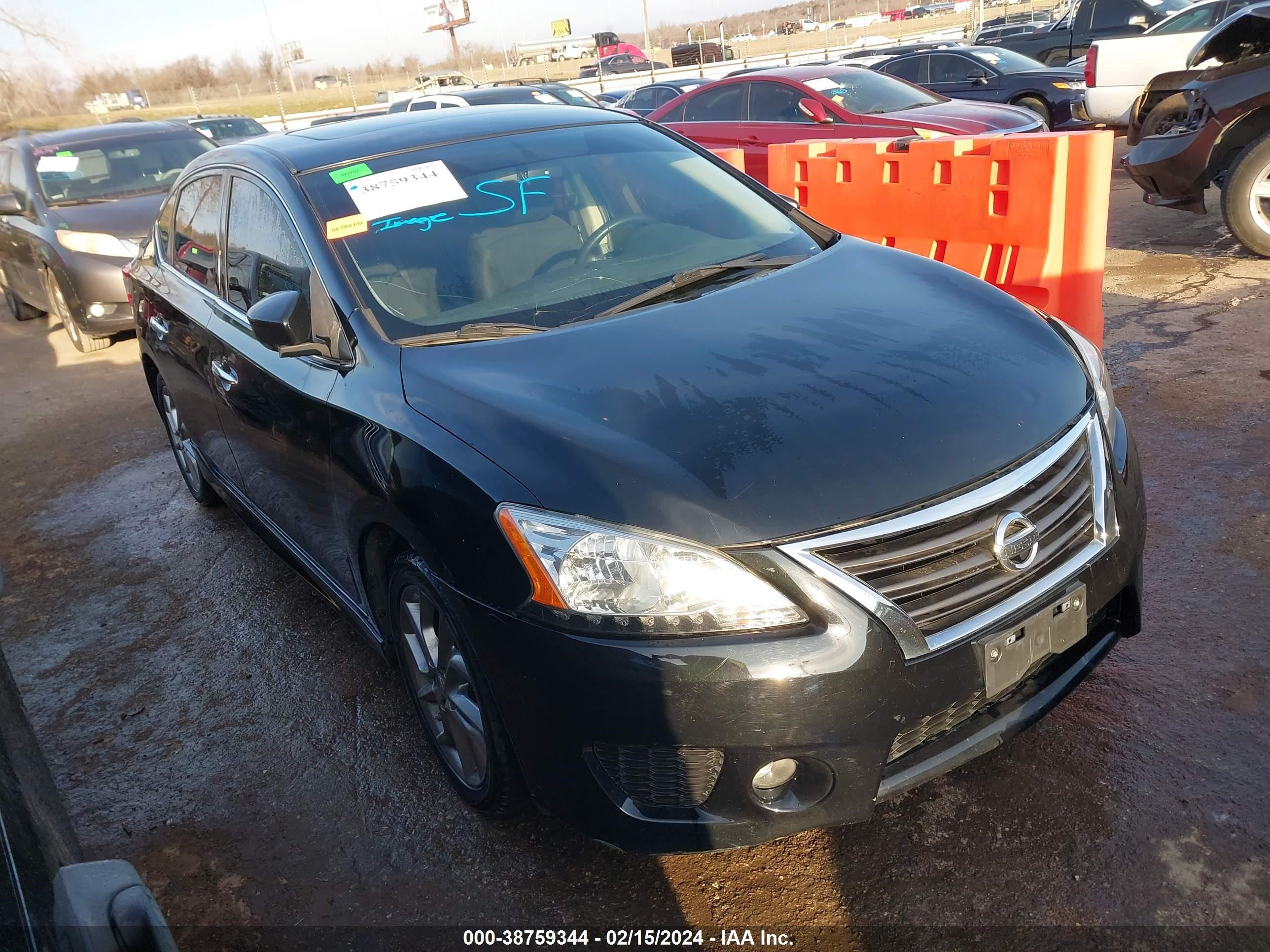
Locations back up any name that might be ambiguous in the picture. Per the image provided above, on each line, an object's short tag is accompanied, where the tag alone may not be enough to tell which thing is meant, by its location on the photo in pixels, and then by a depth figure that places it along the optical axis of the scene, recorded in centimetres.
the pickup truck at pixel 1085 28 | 1456
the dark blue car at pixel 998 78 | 1260
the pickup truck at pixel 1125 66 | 991
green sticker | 311
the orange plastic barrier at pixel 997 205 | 474
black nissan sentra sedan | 195
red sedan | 904
